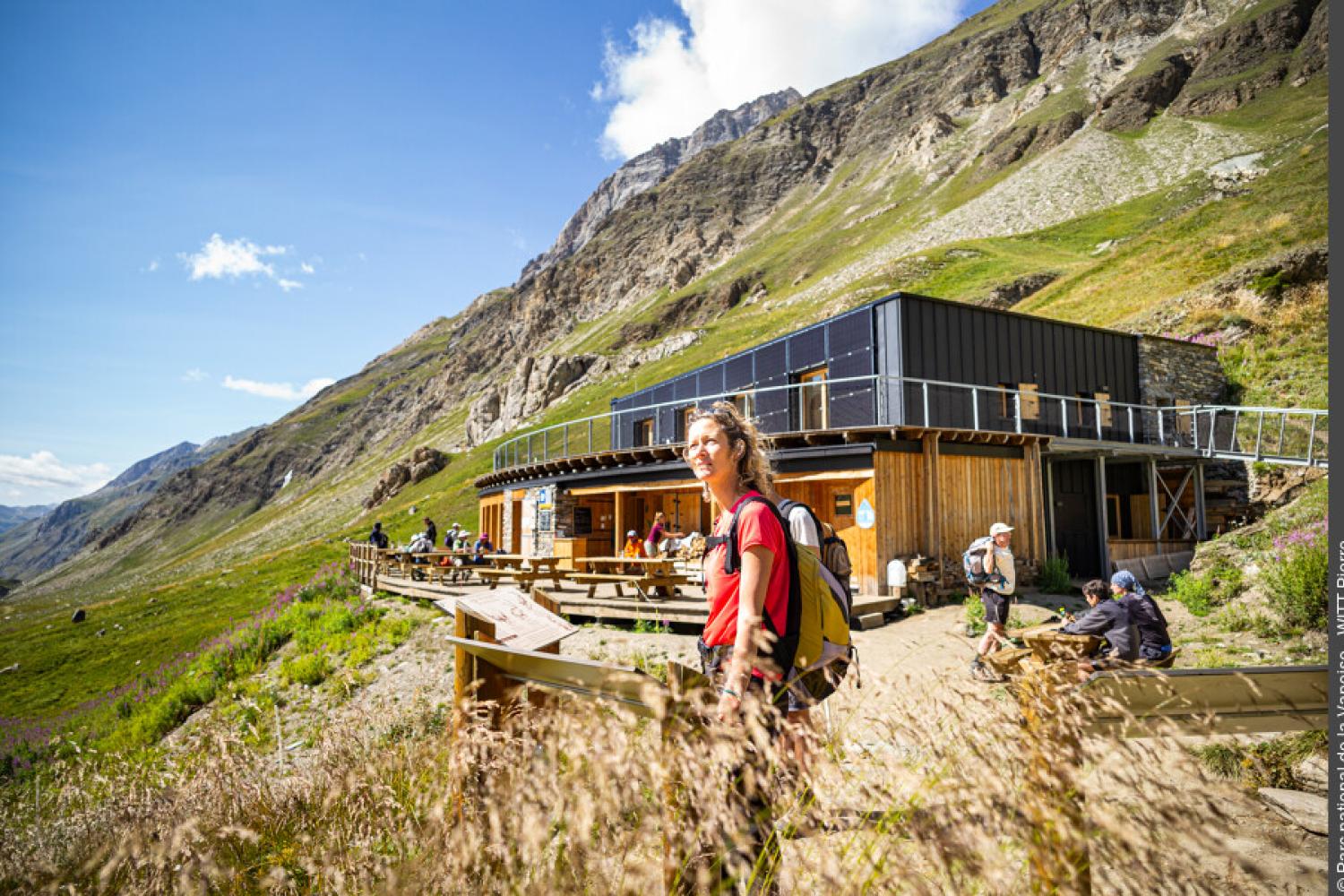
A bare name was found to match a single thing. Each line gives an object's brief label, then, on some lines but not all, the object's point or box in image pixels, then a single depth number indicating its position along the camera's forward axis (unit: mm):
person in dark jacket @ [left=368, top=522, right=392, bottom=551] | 19681
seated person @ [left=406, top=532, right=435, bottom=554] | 18953
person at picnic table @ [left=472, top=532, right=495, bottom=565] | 19445
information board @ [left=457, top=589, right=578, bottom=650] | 3047
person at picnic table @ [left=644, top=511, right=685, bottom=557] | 15602
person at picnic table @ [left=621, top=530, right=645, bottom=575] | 16797
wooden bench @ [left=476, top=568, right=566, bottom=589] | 13367
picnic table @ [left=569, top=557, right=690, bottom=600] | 11821
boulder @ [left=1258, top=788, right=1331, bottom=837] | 3254
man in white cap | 8258
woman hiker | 1810
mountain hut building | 14289
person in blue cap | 6250
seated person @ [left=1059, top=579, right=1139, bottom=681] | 6215
